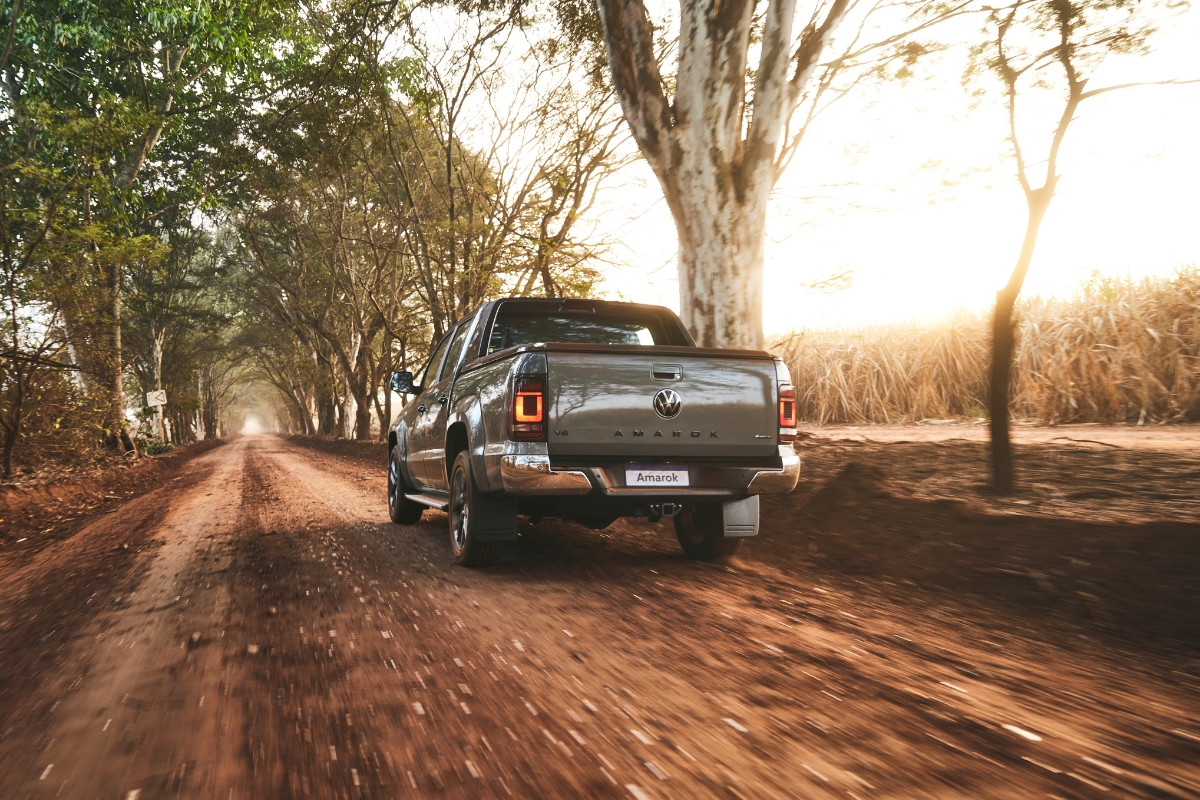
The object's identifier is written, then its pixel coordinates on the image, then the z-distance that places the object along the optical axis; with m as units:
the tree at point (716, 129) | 7.20
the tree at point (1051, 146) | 5.65
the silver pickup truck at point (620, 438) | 4.56
